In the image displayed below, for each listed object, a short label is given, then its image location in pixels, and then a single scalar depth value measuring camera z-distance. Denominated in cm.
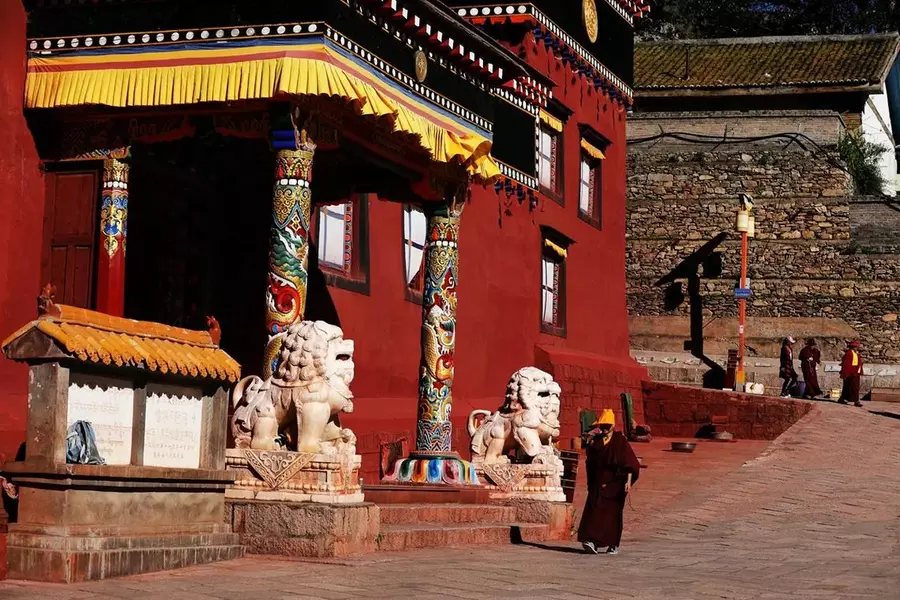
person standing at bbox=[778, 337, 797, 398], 2981
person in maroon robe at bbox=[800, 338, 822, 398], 2967
